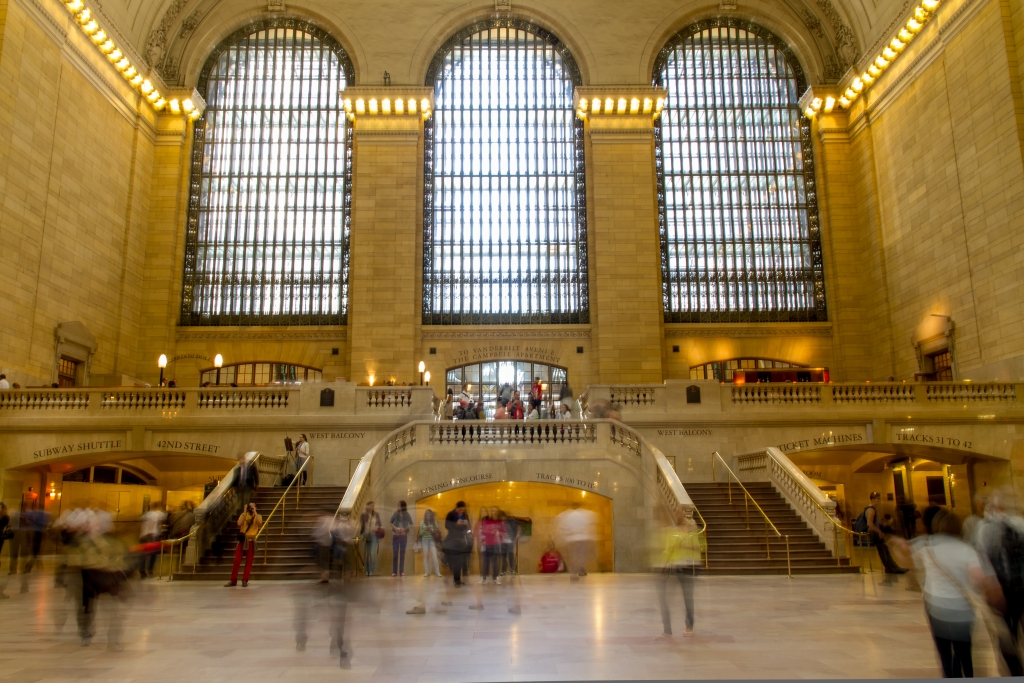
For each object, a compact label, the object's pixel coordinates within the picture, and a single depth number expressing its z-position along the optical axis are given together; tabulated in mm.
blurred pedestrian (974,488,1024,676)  6062
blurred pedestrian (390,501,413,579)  14961
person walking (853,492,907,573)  13977
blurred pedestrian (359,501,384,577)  14352
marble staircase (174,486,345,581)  14938
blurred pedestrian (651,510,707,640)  8885
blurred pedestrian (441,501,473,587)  12000
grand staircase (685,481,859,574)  15369
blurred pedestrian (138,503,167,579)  13305
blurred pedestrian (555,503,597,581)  12180
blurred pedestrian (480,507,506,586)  12703
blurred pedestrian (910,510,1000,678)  5719
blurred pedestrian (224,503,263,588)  13883
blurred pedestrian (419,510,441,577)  14539
